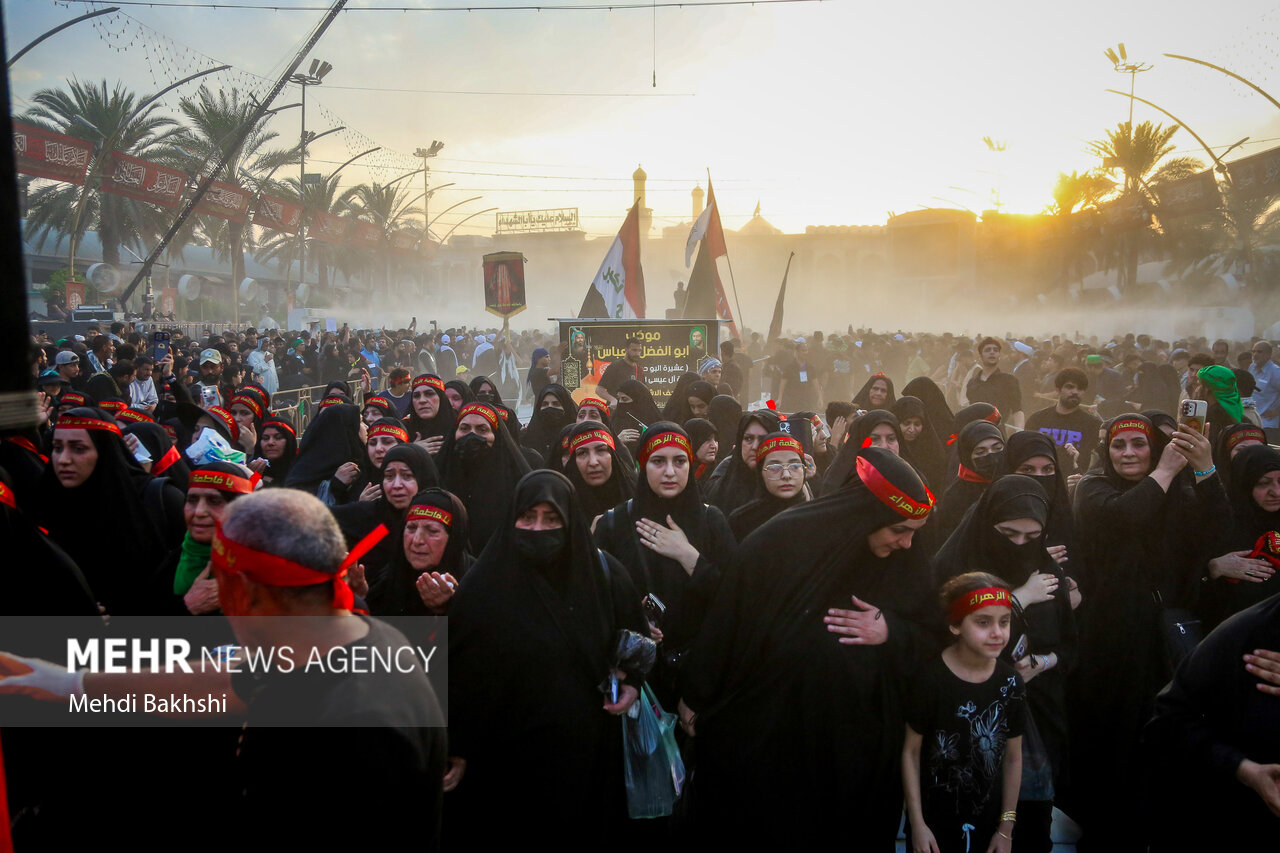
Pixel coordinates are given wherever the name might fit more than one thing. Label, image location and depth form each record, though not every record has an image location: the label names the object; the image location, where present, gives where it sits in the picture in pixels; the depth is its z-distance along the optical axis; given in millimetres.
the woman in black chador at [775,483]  4145
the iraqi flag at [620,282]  13938
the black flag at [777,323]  16453
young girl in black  2820
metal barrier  11789
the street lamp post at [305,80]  23547
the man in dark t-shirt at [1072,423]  6367
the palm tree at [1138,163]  32156
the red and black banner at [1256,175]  18172
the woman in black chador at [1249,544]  3738
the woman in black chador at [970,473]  4703
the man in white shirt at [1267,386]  12023
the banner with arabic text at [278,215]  26766
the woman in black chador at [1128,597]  3771
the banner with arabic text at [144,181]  18828
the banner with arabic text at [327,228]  31797
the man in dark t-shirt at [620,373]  9797
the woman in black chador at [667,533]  3420
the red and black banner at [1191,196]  23359
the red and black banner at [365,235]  35000
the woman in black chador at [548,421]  7070
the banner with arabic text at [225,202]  22906
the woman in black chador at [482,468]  5215
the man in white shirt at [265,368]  14930
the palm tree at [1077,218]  36969
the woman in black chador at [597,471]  4516
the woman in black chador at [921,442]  5953
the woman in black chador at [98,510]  3576
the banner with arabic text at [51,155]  15500
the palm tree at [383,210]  42375
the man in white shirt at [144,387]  9305
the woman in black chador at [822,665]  2840
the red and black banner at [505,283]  15164
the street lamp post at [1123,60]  24484
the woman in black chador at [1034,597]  3246
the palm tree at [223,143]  27906
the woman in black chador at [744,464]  4902
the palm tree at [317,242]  36281
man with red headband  1685
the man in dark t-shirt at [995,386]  7852
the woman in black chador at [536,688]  2896
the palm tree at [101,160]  24359
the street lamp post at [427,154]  42281
